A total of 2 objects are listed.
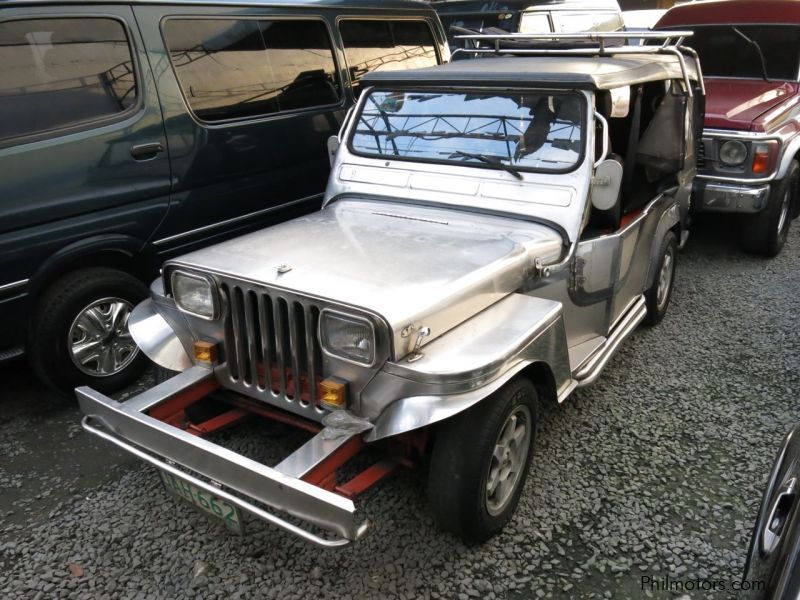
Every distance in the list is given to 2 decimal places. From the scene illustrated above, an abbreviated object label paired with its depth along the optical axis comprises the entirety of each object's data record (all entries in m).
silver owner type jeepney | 2.30
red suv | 5.28
